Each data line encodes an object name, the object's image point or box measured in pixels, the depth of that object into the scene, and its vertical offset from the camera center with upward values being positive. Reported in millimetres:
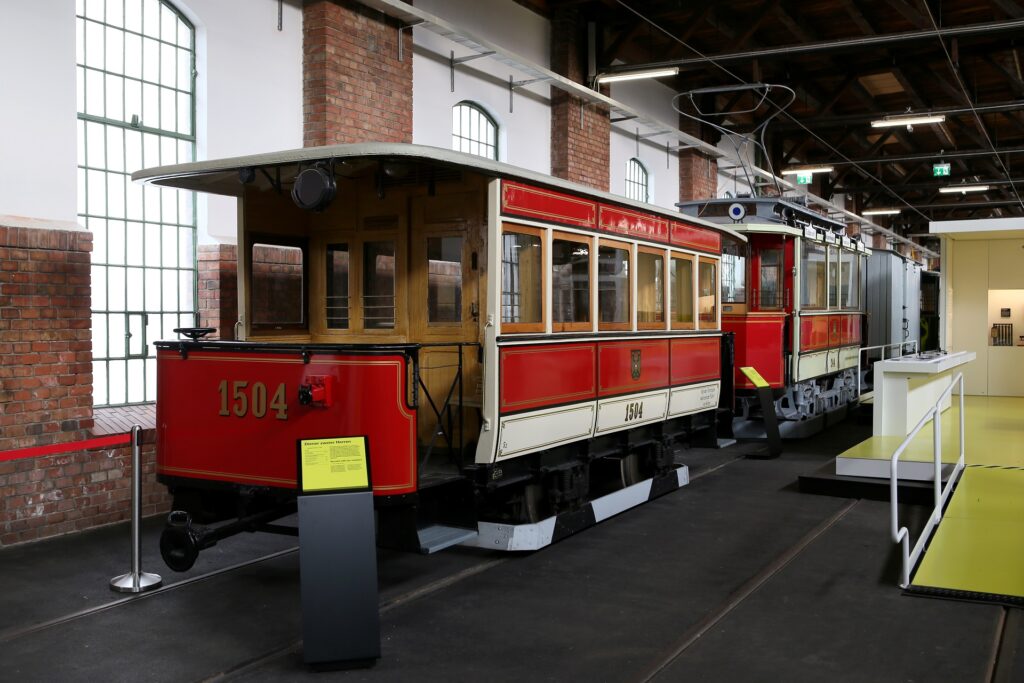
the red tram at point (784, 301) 12875 +473
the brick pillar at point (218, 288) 8797 +439
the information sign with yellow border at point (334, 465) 4906 -696
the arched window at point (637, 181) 17531 +2907
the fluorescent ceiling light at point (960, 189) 26984 +4213
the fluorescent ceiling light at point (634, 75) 14234 +4003
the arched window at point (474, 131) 12844 +2854
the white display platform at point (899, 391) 10375 -661
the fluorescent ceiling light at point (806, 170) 22473 +3938
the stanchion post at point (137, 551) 5965 -1378
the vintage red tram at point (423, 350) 5562 -106
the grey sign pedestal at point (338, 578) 4750 -1246
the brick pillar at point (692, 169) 19469 +3446
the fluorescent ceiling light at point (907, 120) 17641 +4060
